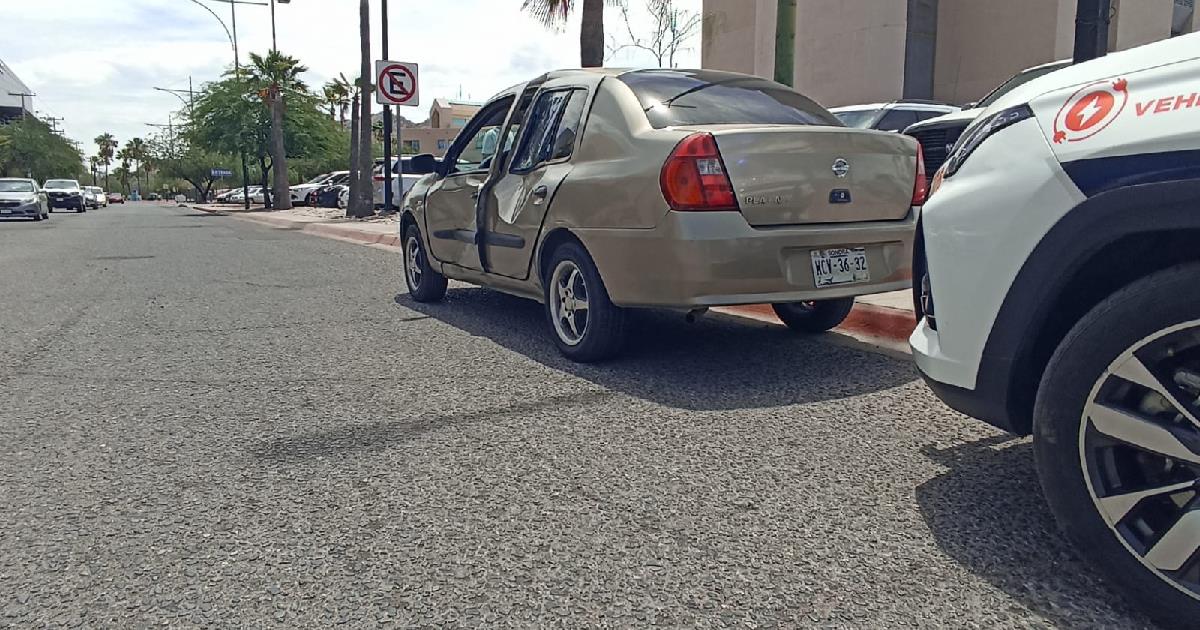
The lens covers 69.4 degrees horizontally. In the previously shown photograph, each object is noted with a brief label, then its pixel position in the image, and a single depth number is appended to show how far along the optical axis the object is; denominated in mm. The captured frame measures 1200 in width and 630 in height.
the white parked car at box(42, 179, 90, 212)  40250
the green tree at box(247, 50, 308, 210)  34781
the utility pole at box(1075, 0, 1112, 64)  5344
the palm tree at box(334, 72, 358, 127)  45500
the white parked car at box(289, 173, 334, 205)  39406
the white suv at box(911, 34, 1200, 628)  1842
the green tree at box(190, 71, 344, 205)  37750
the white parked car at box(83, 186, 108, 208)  57500
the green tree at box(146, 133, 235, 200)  74250
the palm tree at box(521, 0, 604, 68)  14258
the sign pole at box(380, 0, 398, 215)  20641
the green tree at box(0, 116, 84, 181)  71875
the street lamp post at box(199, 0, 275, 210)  41491
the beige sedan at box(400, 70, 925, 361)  3859
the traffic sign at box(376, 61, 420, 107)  14875
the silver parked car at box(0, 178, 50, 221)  26984
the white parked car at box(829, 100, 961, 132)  10922
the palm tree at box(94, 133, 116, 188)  138000
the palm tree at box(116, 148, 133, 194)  129125
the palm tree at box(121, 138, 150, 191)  121750
